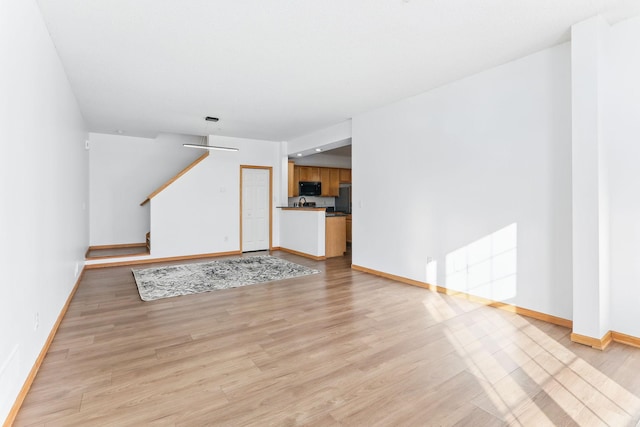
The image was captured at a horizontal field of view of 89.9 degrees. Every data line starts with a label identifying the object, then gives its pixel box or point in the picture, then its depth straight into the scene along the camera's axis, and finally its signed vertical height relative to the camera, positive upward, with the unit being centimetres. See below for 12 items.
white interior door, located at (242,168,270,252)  758 +8
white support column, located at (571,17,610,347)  259 +20
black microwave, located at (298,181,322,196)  887 +67
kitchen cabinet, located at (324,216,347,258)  676 -52
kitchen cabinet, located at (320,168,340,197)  941 +91
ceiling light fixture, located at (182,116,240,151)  558 +164
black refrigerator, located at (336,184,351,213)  920 +36
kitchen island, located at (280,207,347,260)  657 -45
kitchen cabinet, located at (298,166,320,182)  903 +111
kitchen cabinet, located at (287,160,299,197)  822 +80
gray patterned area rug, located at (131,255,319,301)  434 -100
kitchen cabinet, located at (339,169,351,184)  984 +111
